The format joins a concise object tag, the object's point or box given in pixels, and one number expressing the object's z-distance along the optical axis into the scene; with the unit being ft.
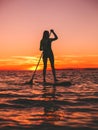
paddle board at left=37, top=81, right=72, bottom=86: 50.26
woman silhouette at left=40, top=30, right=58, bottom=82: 54.04
